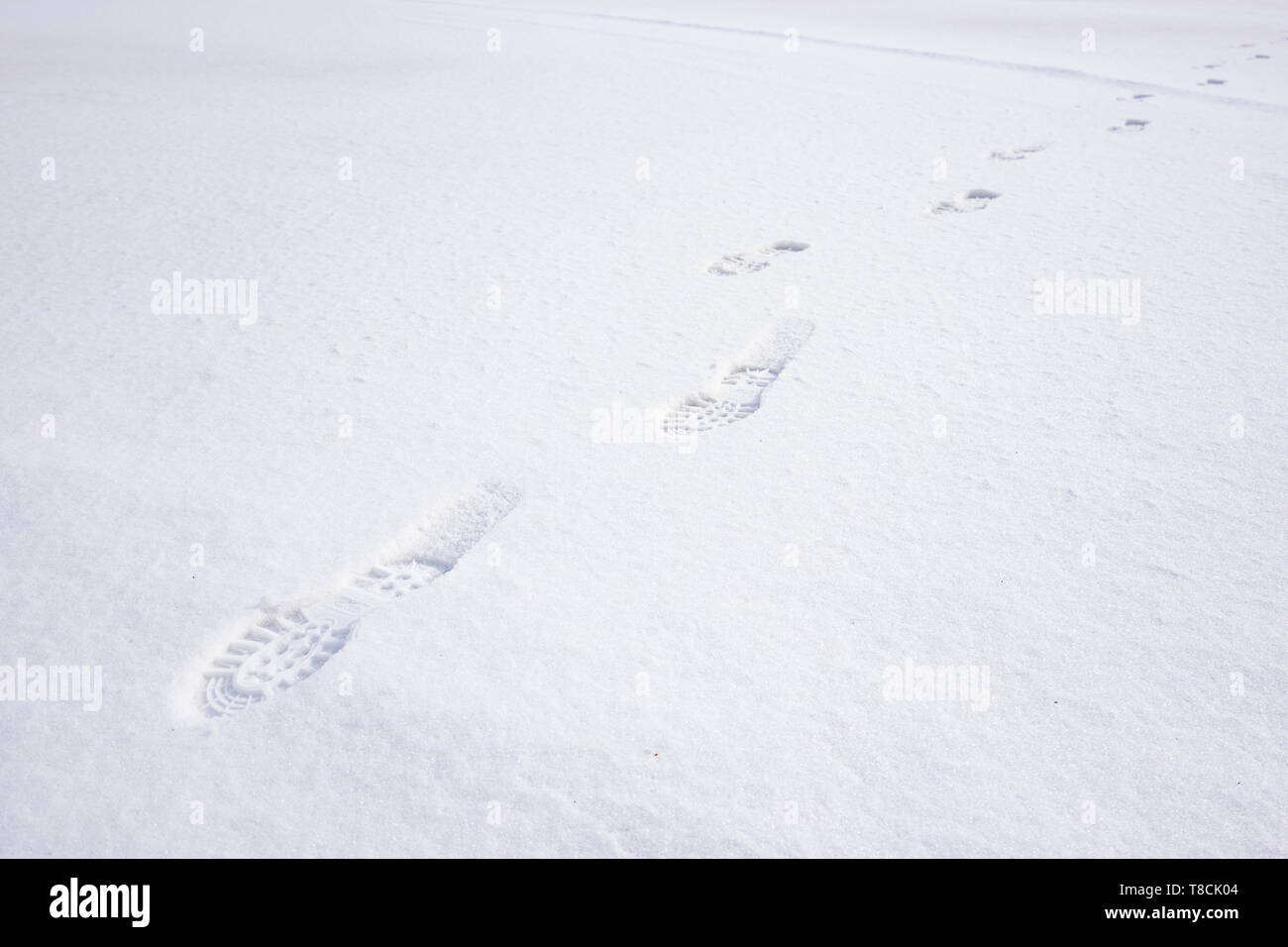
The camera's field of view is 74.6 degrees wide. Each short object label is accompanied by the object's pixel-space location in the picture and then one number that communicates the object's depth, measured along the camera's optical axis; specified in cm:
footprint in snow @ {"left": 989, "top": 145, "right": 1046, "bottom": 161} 516
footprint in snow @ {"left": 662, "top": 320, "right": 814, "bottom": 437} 262
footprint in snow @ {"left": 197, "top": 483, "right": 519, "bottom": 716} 178
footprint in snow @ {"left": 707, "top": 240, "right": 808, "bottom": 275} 367
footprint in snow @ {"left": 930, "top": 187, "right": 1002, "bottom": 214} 435
